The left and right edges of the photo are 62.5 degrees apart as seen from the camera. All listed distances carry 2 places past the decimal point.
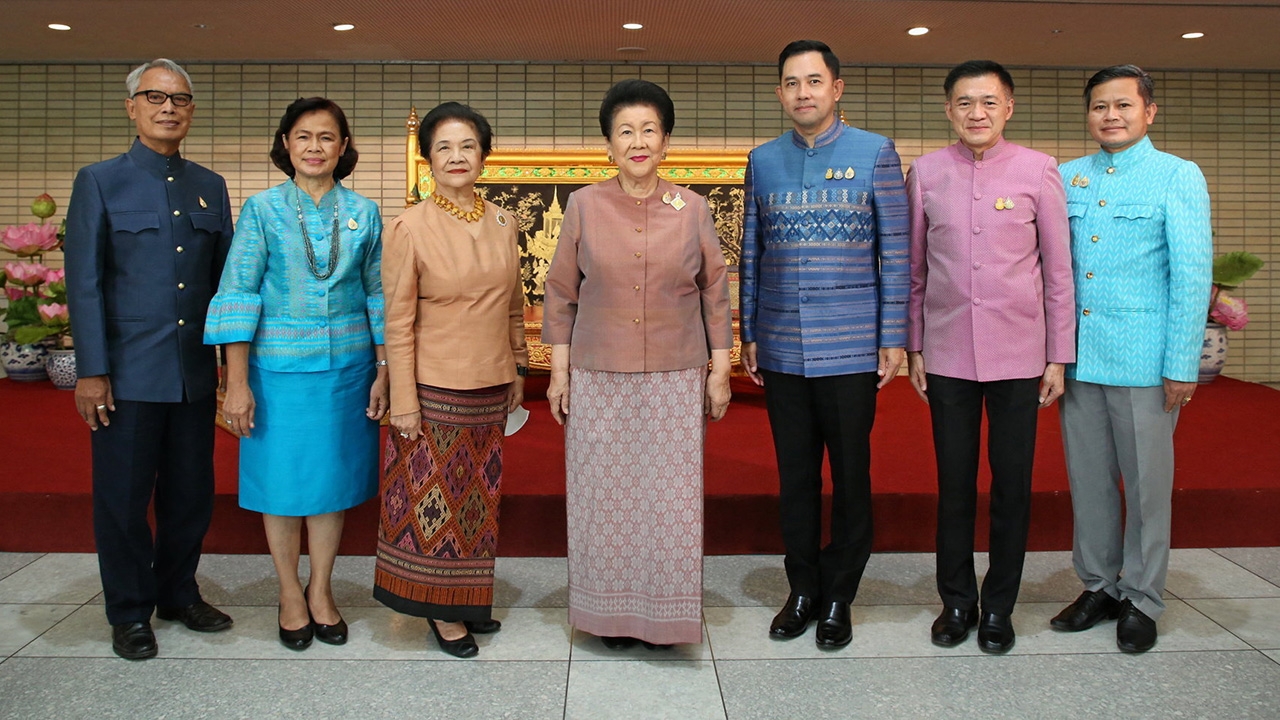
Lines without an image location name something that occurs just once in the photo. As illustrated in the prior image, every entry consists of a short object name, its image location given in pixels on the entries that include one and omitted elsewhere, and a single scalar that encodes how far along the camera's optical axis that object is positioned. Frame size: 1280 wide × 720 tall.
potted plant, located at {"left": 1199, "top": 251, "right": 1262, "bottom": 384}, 6.26
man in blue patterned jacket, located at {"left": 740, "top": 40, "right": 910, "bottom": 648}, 2.74
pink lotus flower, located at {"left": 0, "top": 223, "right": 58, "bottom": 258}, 6.17
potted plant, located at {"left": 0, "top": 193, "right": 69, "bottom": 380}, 6.18
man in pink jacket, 2.73
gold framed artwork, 5.55
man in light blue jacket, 2.76
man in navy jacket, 2.74
